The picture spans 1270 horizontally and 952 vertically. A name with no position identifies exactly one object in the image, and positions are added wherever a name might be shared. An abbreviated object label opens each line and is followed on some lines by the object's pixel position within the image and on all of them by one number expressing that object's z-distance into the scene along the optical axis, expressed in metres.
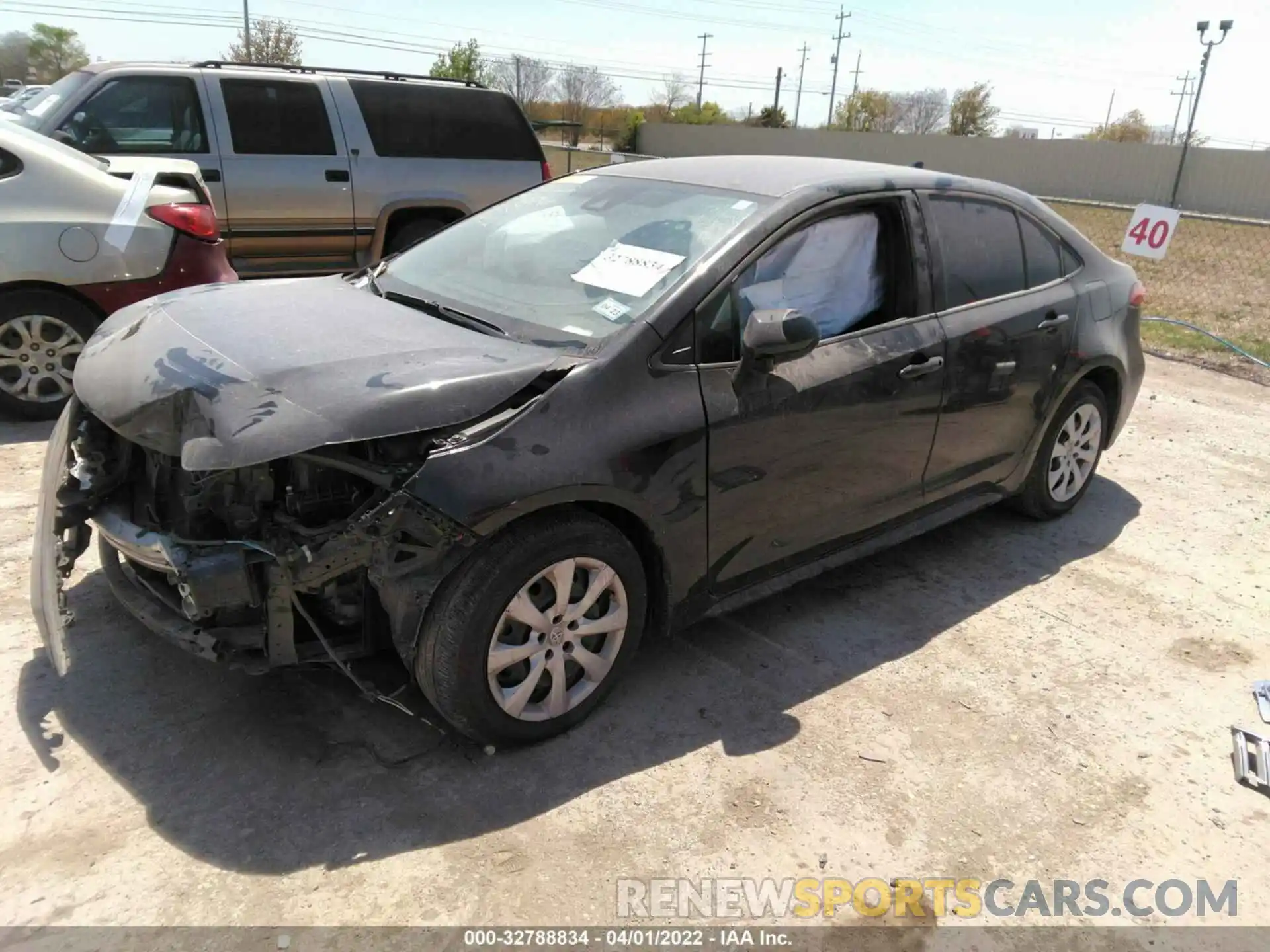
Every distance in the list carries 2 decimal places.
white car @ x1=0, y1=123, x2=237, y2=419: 5.07
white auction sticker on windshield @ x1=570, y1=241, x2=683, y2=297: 3.14
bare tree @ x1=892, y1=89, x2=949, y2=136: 72.12
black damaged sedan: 2.55
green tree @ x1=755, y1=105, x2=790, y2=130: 62.50
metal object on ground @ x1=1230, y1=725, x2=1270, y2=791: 3.05
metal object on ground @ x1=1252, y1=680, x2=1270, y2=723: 3.39
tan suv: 6.69
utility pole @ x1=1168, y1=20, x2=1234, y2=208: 22.12
